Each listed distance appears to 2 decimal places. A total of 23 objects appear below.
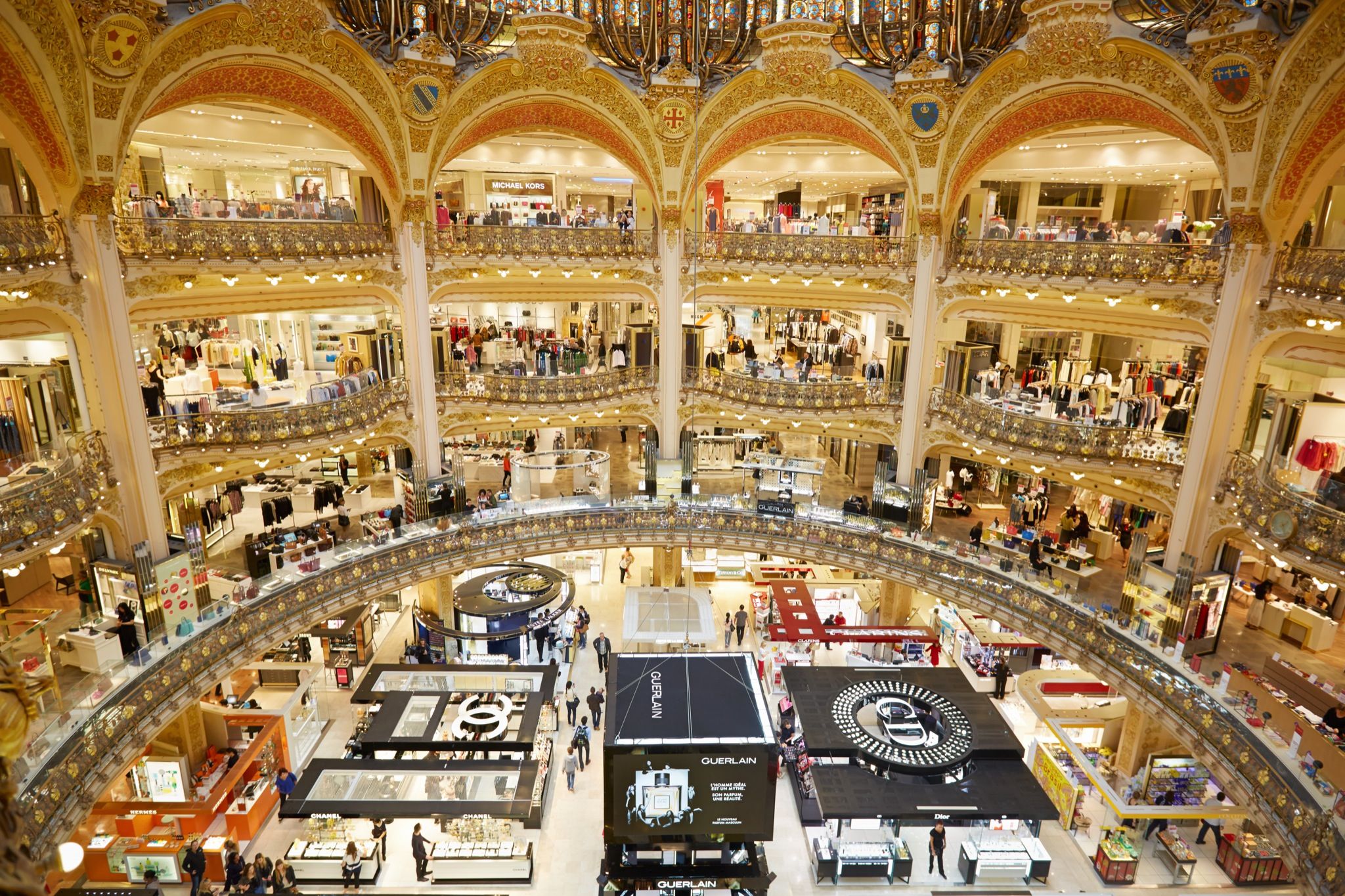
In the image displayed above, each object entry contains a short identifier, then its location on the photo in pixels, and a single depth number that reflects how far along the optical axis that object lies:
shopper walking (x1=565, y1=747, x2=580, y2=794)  18.03
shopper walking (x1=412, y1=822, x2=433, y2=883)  15.48
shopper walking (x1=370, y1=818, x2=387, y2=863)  16.03
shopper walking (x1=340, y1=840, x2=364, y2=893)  15.33
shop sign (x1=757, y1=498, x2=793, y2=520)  22.52
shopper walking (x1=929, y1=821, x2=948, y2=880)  16.06
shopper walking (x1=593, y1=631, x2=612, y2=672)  22.14
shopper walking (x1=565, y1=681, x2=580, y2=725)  19.83
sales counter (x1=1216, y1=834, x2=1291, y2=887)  15.59
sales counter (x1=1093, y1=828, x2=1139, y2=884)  15.80
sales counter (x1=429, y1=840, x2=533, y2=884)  15.55
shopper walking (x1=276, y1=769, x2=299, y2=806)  17.28
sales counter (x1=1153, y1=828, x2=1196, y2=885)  15.82
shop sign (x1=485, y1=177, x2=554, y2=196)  27.91
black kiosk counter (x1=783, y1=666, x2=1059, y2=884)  15.04
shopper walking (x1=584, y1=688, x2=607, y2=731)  19.78
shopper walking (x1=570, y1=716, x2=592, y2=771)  18.62
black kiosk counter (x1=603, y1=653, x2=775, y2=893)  9.97
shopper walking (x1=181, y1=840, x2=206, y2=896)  14.79
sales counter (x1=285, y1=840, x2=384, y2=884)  15.50
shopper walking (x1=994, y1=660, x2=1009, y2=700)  21.41
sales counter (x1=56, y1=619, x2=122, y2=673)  14.43
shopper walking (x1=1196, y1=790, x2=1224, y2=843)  16.59
